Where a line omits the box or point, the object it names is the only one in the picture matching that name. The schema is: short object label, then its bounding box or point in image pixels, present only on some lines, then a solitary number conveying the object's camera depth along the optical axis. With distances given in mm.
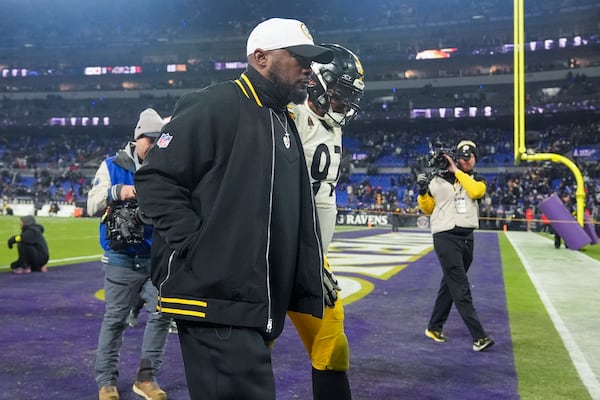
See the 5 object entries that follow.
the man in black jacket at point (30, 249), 10406
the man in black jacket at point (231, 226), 2029
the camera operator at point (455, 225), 5445
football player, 3084
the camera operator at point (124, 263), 3801
